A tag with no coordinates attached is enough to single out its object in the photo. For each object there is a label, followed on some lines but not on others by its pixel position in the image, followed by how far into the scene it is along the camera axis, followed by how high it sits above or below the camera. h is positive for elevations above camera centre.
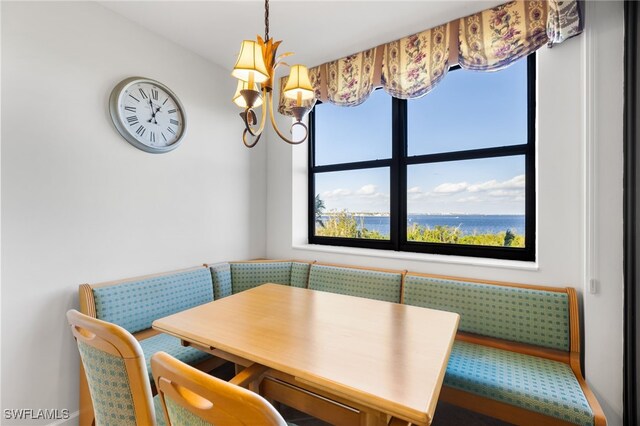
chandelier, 1.21 +0.65
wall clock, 1.87 +0.74
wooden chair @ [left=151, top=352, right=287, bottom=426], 0.56 -0.42
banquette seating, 1.31 -0.70
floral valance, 1.65 +1.18
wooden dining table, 0.85 -0.54
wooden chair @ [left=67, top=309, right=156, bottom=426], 0.88 -0.54
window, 2.08 +0.41
